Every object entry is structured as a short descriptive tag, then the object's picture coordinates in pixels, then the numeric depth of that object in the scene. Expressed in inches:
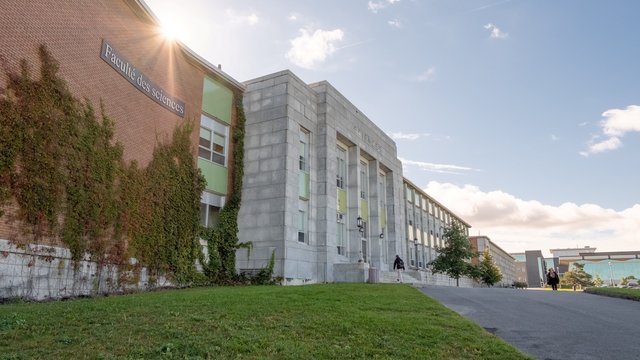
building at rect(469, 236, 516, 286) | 3582.7
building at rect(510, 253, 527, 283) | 6314.0
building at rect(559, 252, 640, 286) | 6520.2
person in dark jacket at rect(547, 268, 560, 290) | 1171.8
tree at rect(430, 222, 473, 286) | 1763.0
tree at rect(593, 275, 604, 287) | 4557.6
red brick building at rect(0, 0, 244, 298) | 533.0
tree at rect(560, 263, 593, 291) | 4071.9
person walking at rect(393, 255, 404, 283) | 1157.1
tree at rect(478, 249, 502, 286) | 2544.3
